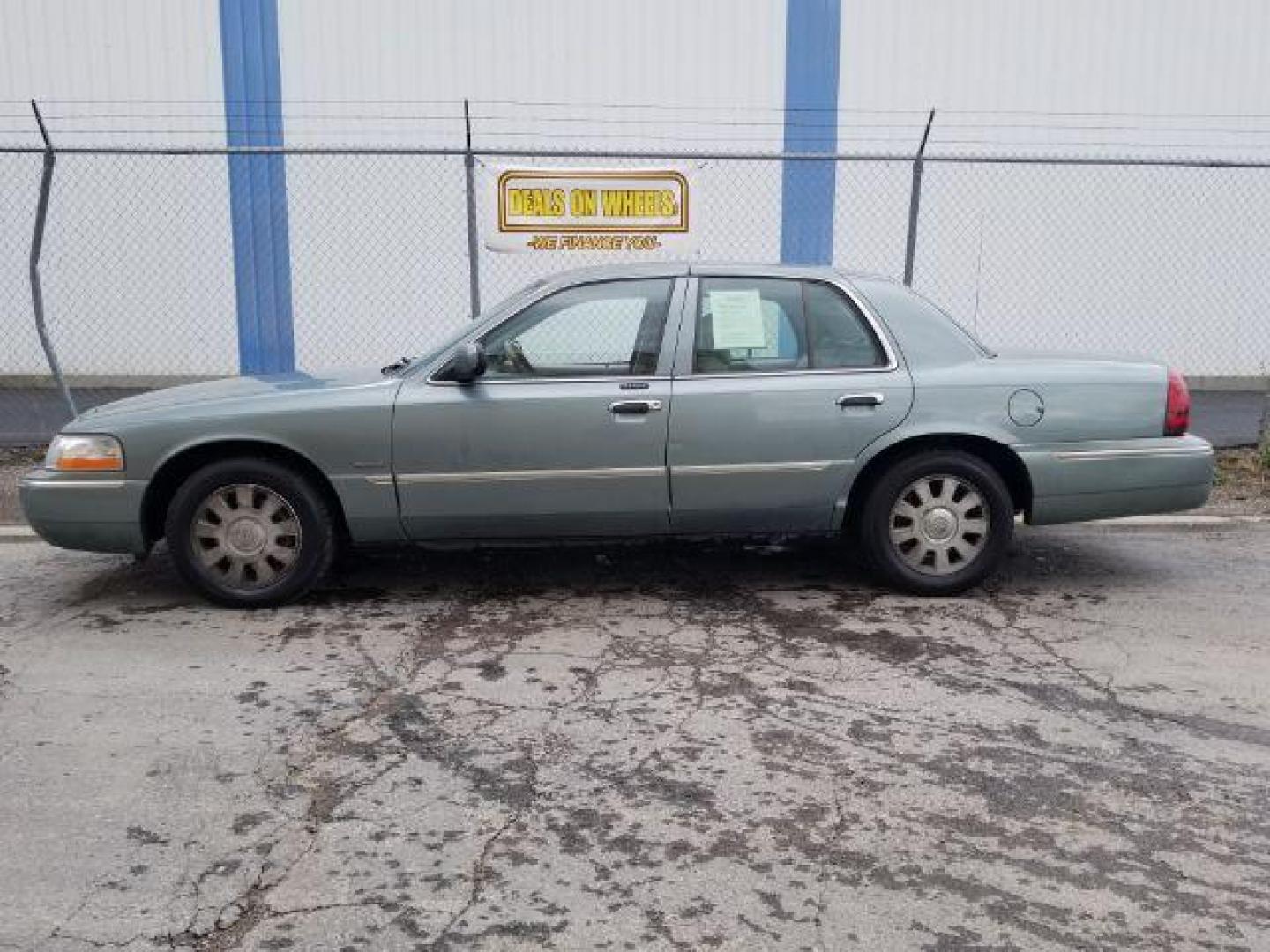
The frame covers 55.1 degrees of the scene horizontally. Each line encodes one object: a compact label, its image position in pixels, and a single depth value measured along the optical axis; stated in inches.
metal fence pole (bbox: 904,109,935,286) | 334.0
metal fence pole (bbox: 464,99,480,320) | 330.0
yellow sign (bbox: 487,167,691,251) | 346.0
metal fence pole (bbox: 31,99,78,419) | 327.6
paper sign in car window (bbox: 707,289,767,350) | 219.0
